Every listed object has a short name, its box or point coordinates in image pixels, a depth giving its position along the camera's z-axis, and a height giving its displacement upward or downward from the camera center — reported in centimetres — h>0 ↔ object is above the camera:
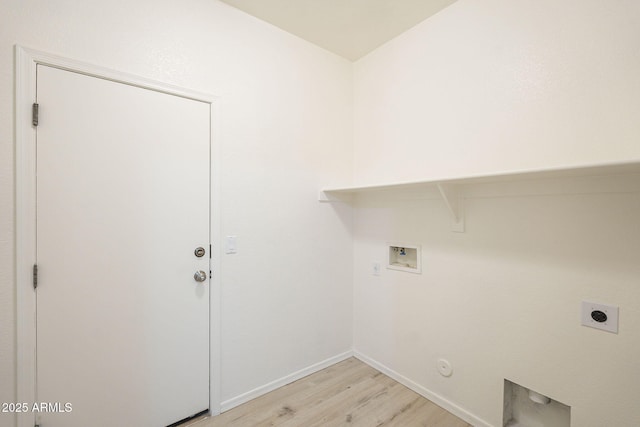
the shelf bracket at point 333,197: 227 +13
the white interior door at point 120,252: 131 -22
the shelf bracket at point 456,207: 171 +4
